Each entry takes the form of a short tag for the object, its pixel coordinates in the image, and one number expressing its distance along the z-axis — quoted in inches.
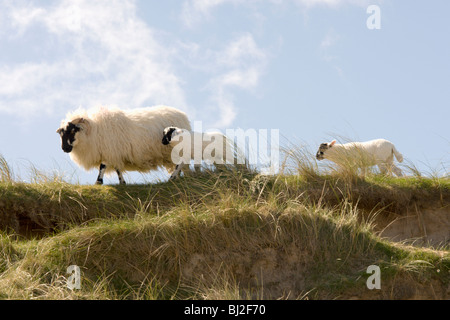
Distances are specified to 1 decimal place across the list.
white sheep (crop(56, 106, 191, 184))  492.1
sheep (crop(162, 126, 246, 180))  474.9
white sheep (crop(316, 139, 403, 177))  497.0
